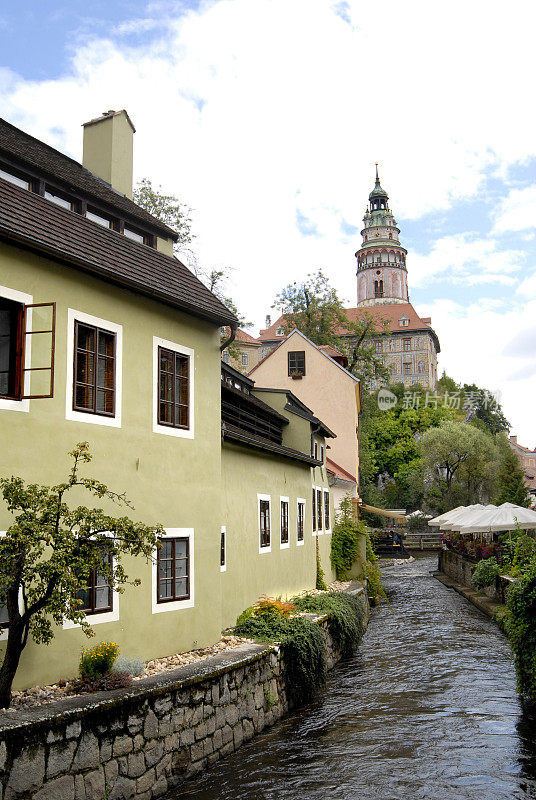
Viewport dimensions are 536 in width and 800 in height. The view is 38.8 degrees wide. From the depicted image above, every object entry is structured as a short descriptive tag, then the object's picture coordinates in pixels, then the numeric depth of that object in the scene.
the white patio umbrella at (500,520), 25.84
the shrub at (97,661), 8.90
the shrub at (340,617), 16.53
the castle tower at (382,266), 120.25
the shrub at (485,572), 25.34
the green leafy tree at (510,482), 52.03
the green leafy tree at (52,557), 7.18
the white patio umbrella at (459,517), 30.84
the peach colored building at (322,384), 33.12
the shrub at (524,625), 10.88
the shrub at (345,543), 26.53
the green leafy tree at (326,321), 45.06
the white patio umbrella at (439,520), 38.46
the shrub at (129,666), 9.42
